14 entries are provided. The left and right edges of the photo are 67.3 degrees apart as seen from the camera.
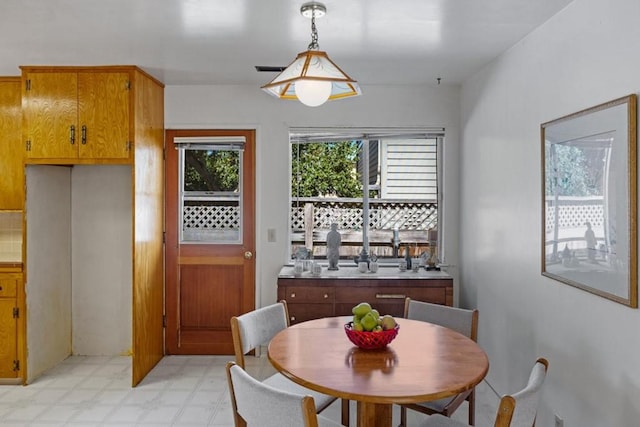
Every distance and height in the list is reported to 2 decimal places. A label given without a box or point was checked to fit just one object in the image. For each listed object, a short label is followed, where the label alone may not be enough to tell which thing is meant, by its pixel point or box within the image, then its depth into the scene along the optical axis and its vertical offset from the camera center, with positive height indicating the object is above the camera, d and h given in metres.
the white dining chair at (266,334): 2.41 -0.67
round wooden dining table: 1.69 -0.62
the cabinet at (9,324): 3.62 -0.85
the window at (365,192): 4.44 +0.17
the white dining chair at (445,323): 2.26 -0.64
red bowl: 2.09 -0.56
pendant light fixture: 2.10 +0.59
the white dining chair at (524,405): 1.45 -0.61
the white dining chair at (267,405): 1.49 -0.64
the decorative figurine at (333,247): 4.19 -0.32
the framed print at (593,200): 1.93 +0.05
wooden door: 4.30 -0.54
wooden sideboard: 3.83 -0.66
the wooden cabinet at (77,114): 3.59 +0.73
